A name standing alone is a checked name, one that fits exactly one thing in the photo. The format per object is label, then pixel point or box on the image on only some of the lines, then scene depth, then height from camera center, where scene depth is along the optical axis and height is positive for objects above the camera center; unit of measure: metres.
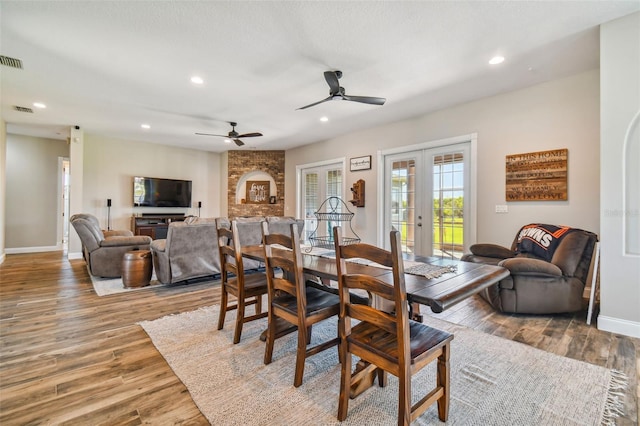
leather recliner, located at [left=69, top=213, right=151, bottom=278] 4.28 -0.54
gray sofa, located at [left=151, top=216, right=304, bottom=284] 3.93 -0.51
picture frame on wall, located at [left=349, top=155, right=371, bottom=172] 6.02 +1.07
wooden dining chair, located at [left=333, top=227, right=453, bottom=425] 1.30 -0.64
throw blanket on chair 3.25 -0.29
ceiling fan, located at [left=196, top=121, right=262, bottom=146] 5.64 +1.52
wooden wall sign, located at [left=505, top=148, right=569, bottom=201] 3.67 +0.51
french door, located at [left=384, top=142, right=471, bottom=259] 4.68 +0.27
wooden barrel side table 3.94 -0.78
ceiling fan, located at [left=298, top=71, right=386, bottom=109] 3.23 +1.44
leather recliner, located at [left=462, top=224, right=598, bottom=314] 2.92 -0.67
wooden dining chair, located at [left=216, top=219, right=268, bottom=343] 2.37 -0.61
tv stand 7.24 -0.30
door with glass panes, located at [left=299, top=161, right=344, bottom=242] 6.85 +0.63
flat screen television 7.44 +0.54
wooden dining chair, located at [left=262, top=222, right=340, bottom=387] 1.79 -0.63
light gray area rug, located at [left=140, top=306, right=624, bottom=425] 1.58 -1.08
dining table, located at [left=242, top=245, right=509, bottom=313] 1.40 -0.38
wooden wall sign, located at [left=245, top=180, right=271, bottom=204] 8.51 +0.62
